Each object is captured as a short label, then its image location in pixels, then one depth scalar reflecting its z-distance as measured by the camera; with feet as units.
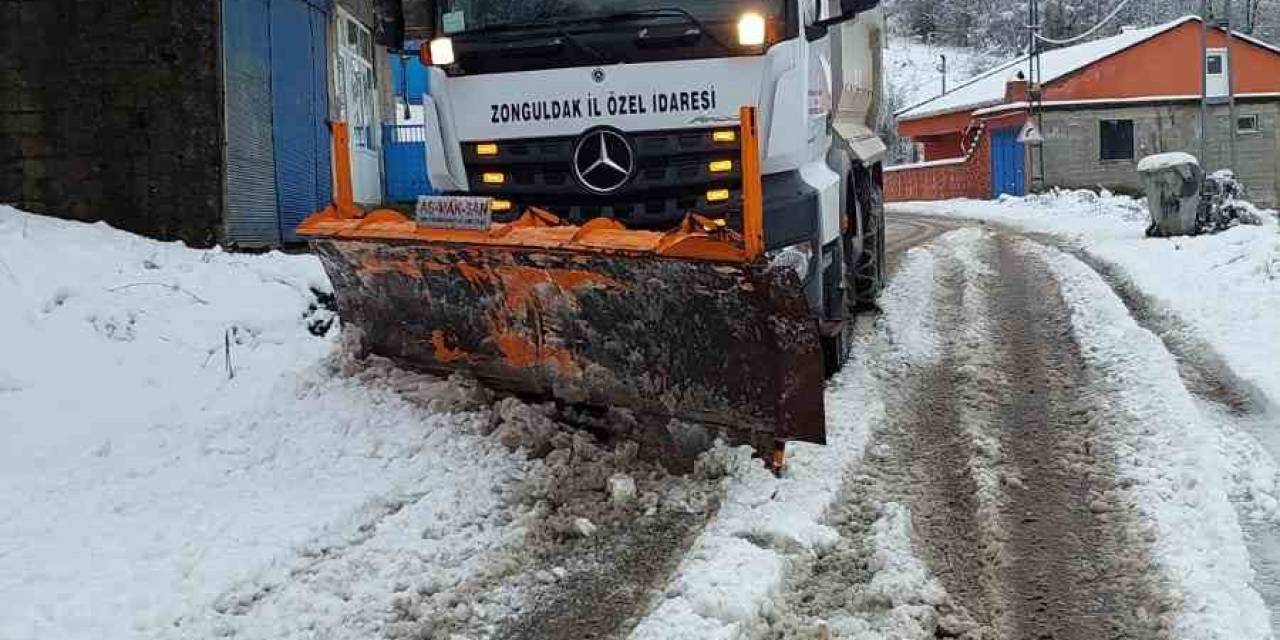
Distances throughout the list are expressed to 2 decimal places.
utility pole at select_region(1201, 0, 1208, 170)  69.98
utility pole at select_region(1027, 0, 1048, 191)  115.75
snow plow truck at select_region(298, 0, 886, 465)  15.71
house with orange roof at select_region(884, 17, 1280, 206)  117.08
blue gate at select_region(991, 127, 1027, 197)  118.73
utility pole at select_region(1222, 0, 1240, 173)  73.36
